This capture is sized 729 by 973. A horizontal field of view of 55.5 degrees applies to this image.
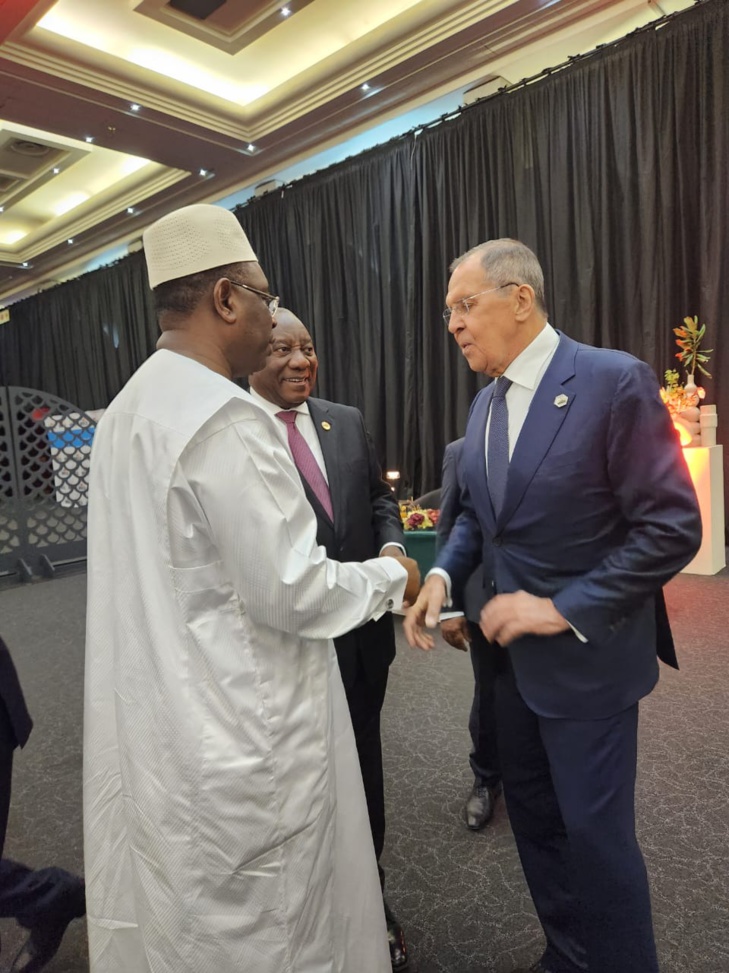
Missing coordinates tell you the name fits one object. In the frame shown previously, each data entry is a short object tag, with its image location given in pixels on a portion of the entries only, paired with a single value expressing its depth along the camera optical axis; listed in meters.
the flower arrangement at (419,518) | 4.07
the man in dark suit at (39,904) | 1.54
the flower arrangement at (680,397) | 4.64
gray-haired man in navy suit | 1.15
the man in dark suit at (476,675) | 1.64
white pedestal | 4.48
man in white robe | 1.04
